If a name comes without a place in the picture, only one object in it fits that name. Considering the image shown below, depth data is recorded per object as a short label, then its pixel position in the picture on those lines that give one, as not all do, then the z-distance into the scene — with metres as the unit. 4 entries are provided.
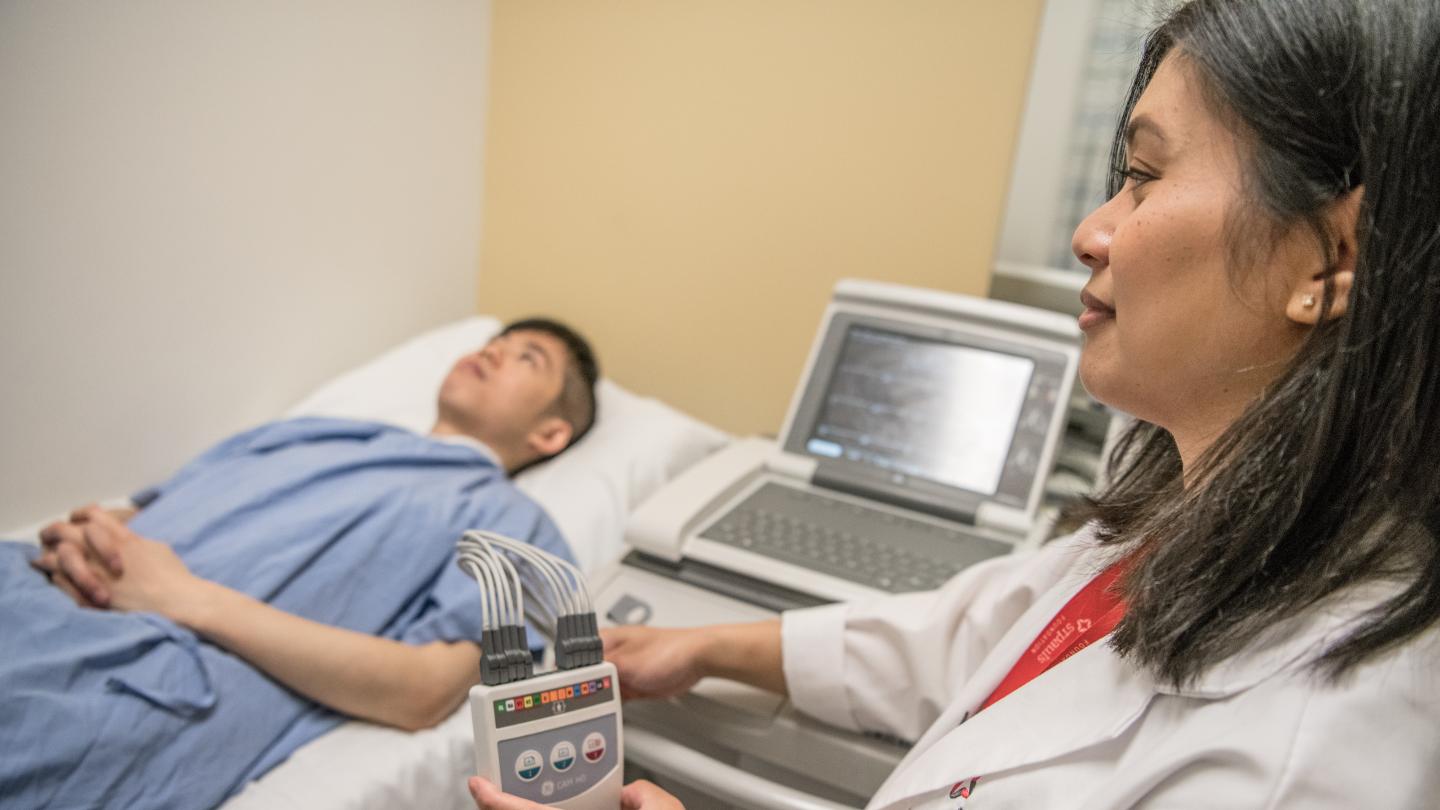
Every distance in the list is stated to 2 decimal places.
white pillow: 1.62
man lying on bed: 0.97
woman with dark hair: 0.55
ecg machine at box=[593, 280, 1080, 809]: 1.05
